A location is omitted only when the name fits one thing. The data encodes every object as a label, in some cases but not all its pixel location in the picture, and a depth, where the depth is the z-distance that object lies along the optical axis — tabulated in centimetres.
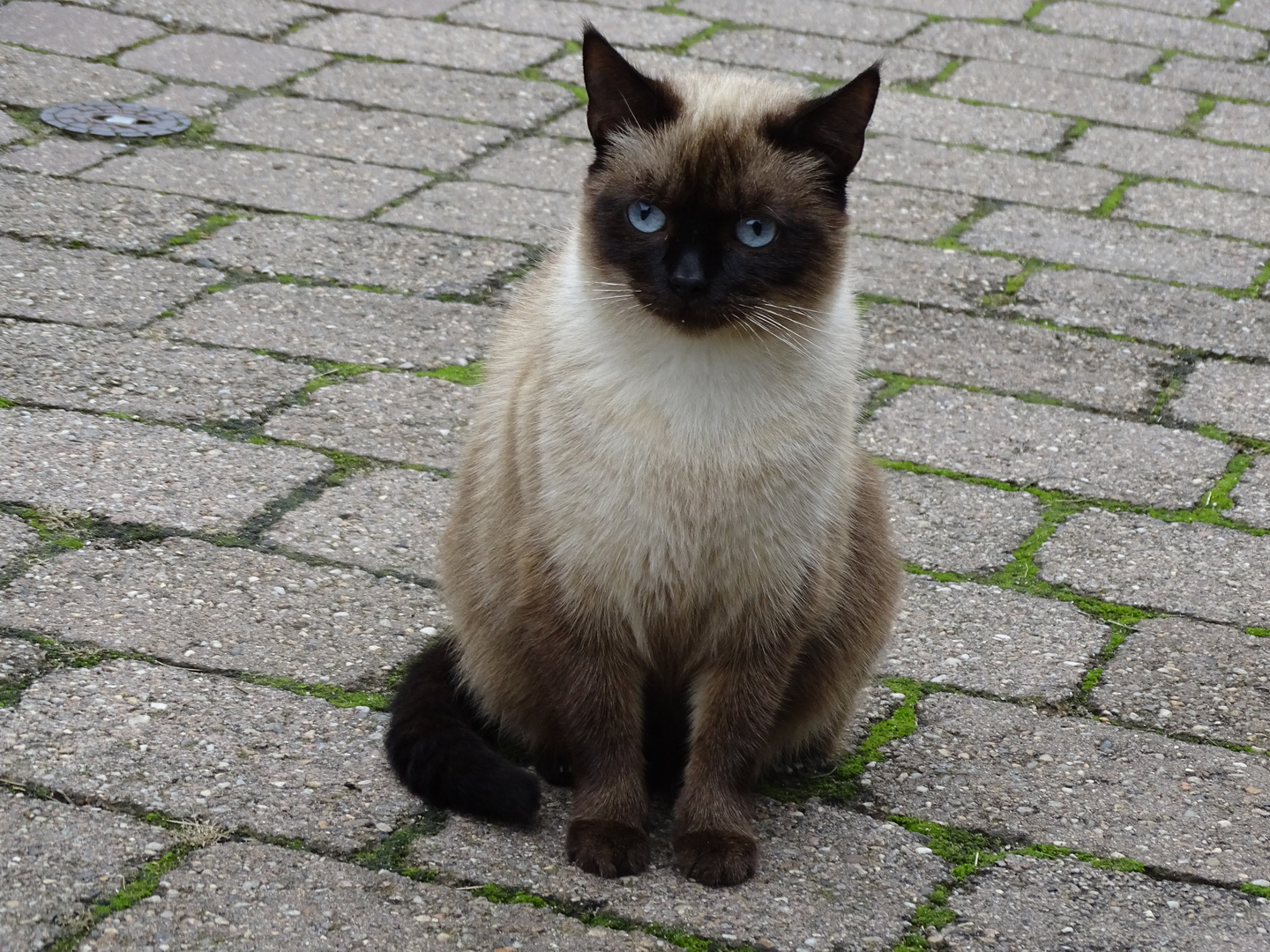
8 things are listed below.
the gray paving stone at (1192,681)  312
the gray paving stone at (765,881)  243
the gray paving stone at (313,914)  224
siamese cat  254
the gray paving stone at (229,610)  304
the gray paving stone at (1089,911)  243
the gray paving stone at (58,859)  222
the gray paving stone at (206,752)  256
